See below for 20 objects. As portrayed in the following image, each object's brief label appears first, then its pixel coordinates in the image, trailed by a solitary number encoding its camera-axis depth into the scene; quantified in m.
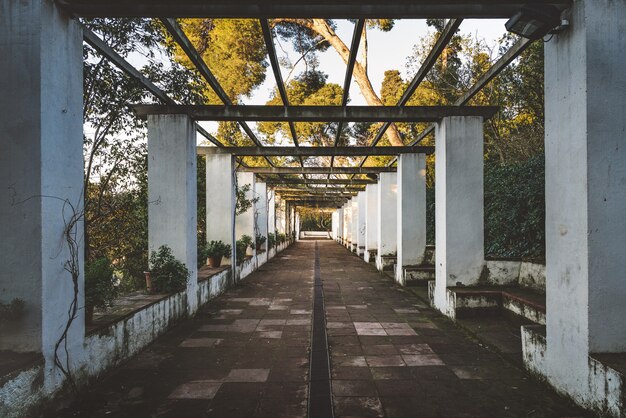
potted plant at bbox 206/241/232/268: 9.48
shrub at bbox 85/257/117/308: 3.92
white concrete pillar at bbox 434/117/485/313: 6.63
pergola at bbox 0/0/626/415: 3.16
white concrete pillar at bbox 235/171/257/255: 13.44
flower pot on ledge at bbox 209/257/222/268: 9.51
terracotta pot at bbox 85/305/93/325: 3.96
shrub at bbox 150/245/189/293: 6.08
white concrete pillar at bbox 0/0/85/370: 3.14
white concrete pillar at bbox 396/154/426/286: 9.81
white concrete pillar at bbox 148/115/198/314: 6.56
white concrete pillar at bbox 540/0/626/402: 3.17
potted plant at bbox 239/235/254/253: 12.76
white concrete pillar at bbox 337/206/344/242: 32.88
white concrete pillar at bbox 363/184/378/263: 16.75
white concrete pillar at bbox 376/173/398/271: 12.95
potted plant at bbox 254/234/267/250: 15.05
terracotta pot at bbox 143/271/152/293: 5.98
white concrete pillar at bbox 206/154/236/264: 9.95
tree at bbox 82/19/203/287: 5.26
